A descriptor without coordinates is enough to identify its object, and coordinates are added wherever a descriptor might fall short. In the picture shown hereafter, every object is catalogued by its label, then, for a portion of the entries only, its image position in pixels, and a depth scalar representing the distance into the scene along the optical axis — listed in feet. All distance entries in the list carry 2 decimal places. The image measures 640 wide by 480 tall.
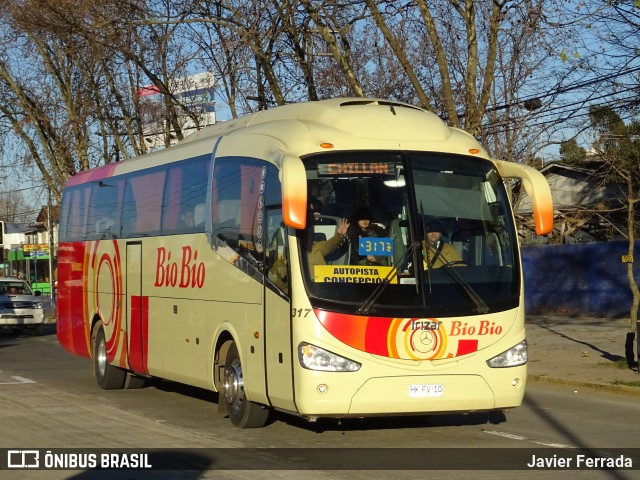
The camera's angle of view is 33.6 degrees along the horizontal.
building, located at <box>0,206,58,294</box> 245.24
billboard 105.09
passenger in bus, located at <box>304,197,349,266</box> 34.78
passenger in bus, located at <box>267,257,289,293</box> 35.29
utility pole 152.10
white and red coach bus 34.17
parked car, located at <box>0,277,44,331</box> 106.32
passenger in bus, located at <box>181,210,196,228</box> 44.93
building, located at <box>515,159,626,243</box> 123.24
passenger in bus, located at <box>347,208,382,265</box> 34.76
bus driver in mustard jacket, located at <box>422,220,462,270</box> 35.19
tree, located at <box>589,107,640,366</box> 58.18
